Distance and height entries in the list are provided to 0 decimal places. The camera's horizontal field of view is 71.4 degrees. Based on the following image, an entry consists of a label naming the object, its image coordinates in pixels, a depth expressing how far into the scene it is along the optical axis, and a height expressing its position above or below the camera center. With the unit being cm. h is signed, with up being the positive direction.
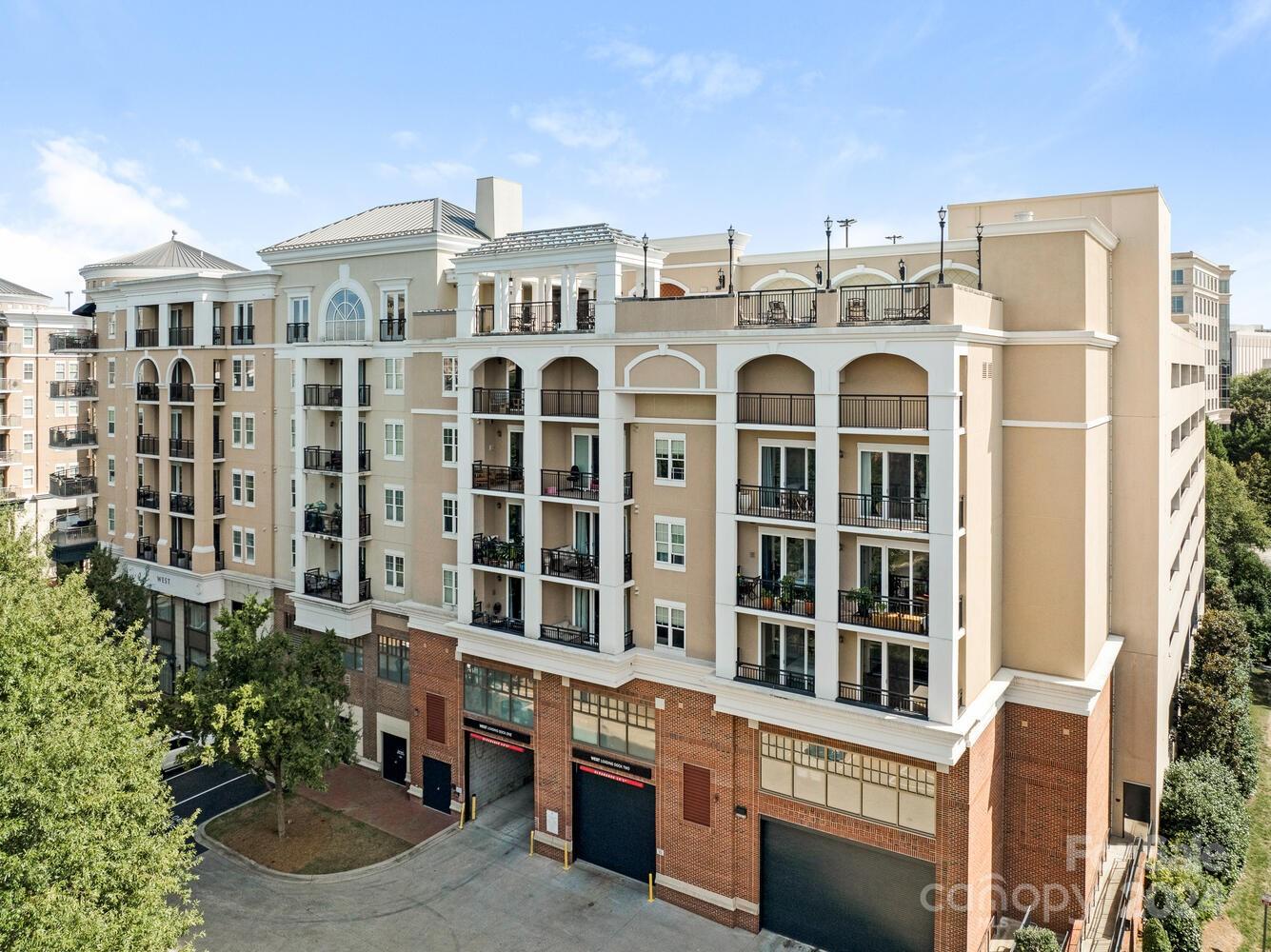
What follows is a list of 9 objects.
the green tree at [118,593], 4066 -634
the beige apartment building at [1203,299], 6825 +1285
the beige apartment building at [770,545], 2384 -286
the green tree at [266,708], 2855 -834
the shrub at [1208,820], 2831 -1206
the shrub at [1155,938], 2348 -1291
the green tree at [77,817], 1638 -734
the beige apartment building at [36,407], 5697 +327
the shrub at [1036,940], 2247 -1243
